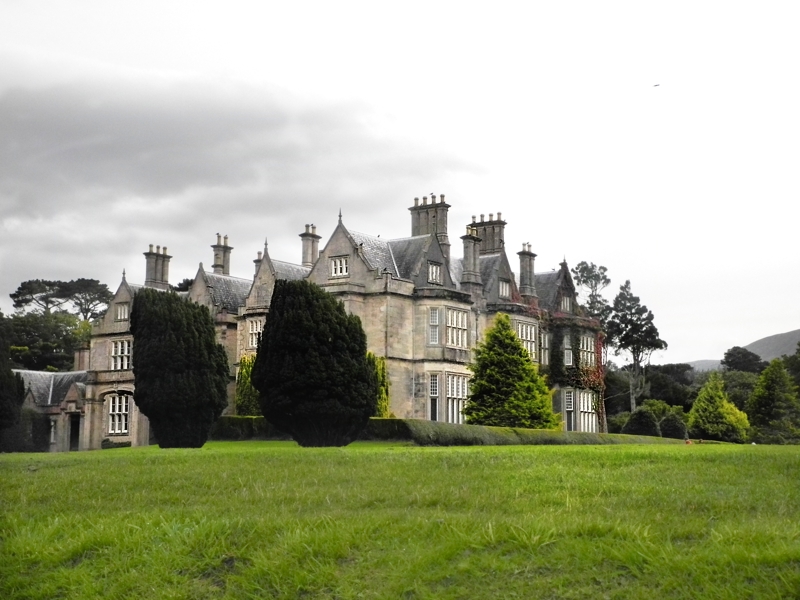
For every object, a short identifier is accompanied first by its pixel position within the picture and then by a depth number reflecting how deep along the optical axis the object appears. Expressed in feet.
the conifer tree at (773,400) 173.27
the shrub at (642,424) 172.65
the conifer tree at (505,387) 136.56
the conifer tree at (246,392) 153.58
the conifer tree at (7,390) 134.41
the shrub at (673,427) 172.24
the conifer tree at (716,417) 176.24
